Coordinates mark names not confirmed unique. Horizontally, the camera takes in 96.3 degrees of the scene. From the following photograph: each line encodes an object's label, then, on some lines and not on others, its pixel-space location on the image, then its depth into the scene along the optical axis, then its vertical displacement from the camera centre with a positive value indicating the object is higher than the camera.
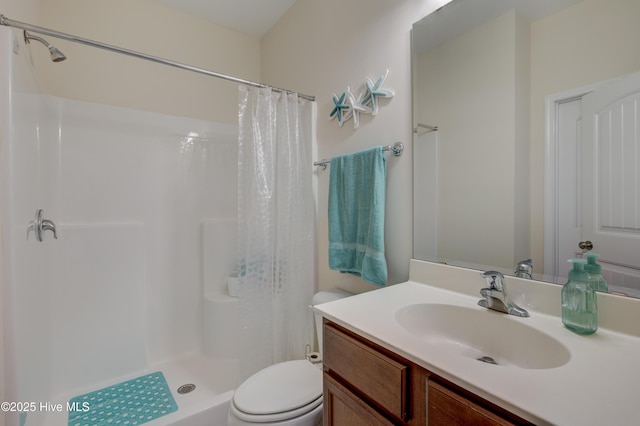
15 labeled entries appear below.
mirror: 0.83 +0.35
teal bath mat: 1.44 -1.05
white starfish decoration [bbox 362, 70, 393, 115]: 1.37 +0.58
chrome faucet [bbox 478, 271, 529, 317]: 0.90 -0.27
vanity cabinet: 0.57 -0.43
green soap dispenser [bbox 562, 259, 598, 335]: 0.76 -0.25
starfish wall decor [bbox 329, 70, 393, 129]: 1.38 +0.58
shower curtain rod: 1.04 +0.75
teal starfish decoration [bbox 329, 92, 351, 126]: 1.58 +0.58
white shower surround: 1.43 -0.20
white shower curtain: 1.55 -0.10
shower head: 1.20 +0.71
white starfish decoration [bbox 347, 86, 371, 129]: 1.48 +0.55
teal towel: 1.31 -0.01
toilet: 1.04 -0.72
